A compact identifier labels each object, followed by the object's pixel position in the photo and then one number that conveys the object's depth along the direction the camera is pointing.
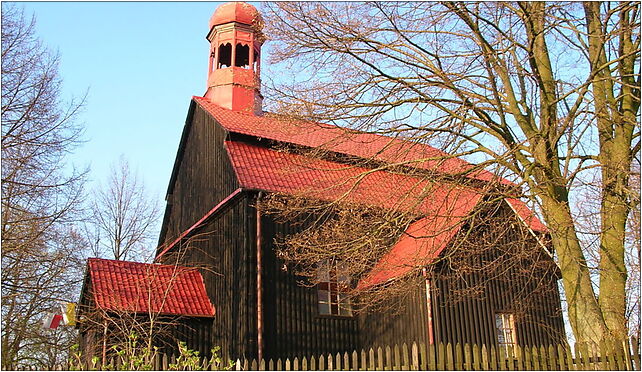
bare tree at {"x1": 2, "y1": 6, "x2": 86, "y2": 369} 12.98
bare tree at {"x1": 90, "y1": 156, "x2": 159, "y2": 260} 30.48
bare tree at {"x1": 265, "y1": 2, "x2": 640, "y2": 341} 9.48
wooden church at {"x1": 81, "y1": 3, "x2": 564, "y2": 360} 14.36
